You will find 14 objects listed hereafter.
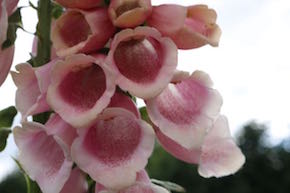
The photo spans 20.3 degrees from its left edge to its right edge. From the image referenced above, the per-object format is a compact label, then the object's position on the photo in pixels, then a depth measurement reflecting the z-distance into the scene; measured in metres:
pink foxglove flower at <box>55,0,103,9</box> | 0.35
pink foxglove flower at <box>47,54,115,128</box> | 0.34
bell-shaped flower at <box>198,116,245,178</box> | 0.38
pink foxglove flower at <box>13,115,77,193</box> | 0.34
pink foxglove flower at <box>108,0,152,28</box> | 0.34
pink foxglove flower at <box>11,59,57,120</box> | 0.36
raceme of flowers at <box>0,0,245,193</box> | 0.34
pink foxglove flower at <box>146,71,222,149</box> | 0.35
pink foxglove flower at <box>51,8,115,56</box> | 0.35
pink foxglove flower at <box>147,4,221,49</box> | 0.35
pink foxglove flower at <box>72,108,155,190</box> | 0.34
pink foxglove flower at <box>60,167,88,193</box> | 0.36
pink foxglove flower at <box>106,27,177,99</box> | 0.34
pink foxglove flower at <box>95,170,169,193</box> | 0.35
